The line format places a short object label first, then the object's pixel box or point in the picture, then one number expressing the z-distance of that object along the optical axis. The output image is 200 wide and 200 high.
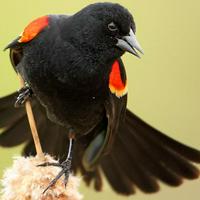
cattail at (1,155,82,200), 5.36
